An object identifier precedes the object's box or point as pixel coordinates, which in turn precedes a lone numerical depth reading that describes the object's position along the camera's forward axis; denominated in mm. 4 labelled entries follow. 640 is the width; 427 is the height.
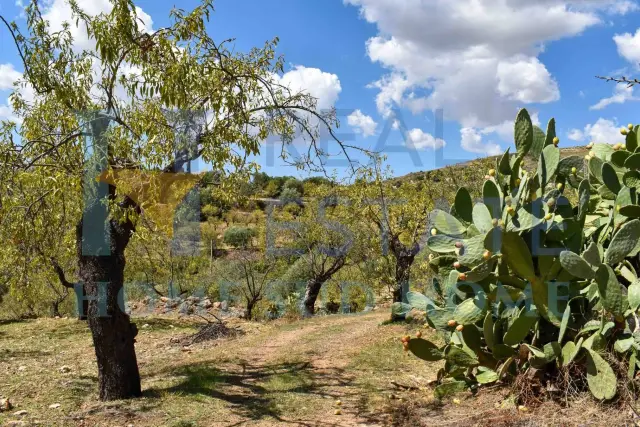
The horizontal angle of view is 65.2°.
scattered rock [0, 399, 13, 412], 5020
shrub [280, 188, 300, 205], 16333
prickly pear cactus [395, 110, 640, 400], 3279
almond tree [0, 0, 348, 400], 4254
